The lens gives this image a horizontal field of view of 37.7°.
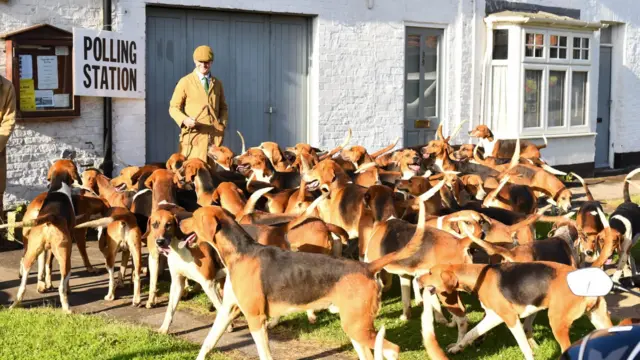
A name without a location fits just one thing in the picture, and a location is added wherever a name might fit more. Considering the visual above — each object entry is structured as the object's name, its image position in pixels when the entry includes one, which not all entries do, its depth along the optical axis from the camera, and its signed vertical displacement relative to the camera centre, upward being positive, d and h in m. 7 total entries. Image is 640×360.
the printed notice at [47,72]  10.98 +0.31
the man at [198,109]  10.94 -0.11
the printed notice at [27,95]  10.80 +0.04
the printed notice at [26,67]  10.77 +0.36
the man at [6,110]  9.17 -0.12
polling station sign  11.23 +0.43
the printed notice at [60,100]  11.16 -0.02
